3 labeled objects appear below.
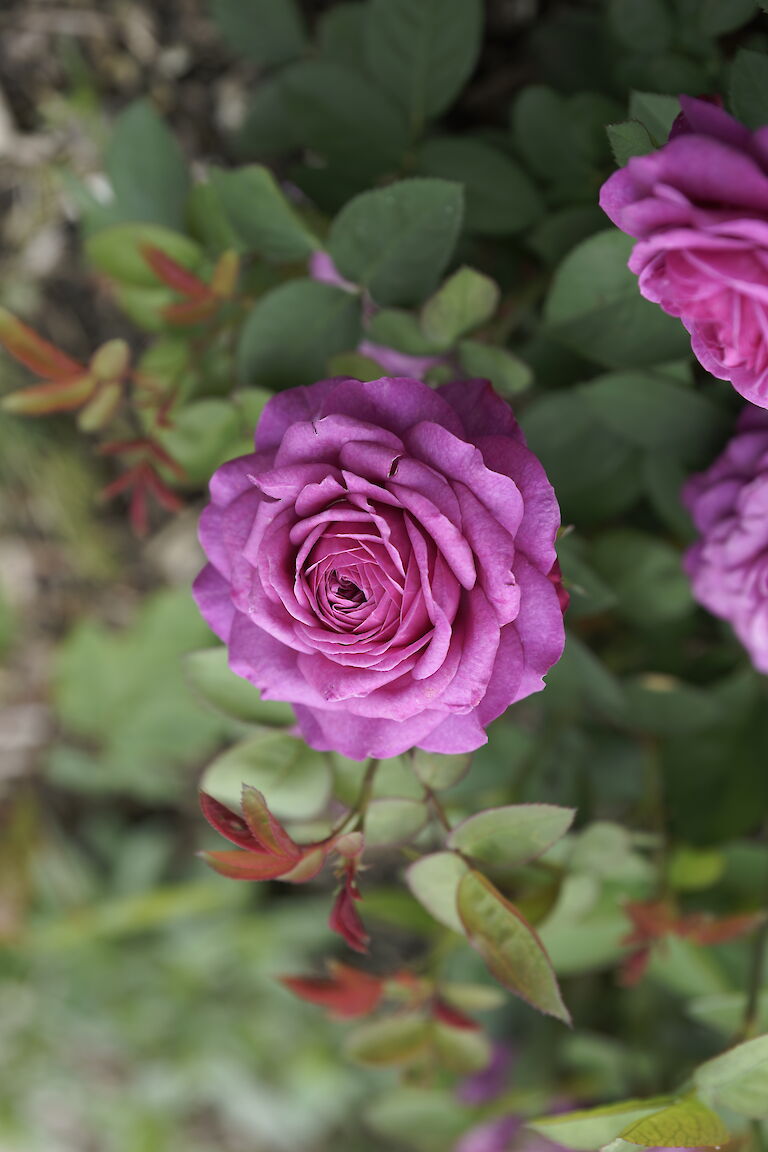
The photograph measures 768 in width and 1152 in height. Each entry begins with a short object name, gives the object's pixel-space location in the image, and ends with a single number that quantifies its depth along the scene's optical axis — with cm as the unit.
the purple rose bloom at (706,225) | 48
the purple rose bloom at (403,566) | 50
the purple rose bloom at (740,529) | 55
